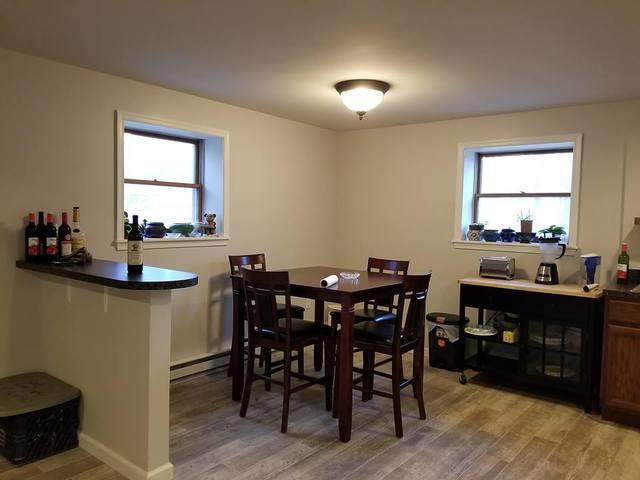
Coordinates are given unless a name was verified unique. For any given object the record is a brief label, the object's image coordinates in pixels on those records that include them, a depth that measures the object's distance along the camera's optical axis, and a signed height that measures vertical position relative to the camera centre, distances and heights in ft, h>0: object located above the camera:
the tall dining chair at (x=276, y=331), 9.48 -2.40
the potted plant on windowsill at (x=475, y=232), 14.70 -0.29
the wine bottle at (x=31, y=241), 9.41 -0.64
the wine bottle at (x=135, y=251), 7.94 -0.65
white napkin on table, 9.73 -1.30
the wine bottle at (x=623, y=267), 11.51 -0.96
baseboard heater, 12.46 -4.08
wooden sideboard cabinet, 10.18 -2.83
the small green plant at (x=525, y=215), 14.34 +0.26
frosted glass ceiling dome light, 10.73 +2.82
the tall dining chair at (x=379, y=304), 10.90 -2.13
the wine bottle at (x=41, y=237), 9.47 -0.56
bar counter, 7.38 -2.39
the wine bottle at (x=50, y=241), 9.53 -0.64
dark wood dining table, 9.16 -1.80
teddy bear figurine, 13.47 -0.32
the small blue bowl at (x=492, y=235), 14.42 -0.36
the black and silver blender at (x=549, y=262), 12.47 -0.99
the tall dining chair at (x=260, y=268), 12.13 -1.45
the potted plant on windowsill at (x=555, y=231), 13.51 -0.17
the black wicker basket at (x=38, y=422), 8.00 -3.62
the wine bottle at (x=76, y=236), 9.68 -0.54
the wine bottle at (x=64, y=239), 9.62 -0.60
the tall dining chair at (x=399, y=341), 9.44 -2.46
